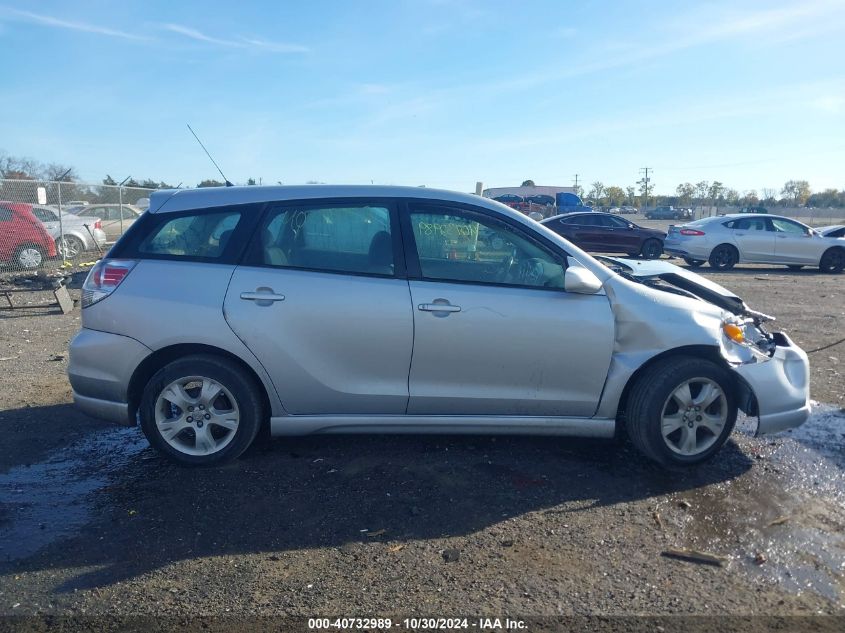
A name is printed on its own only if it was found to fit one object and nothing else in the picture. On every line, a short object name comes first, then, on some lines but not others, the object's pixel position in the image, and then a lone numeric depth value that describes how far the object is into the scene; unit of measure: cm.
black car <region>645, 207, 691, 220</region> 6134
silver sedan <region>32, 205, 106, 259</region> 1572
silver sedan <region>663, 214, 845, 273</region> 1831
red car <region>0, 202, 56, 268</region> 1427
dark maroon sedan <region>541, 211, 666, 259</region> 2186
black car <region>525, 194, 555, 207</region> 4179
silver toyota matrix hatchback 434
